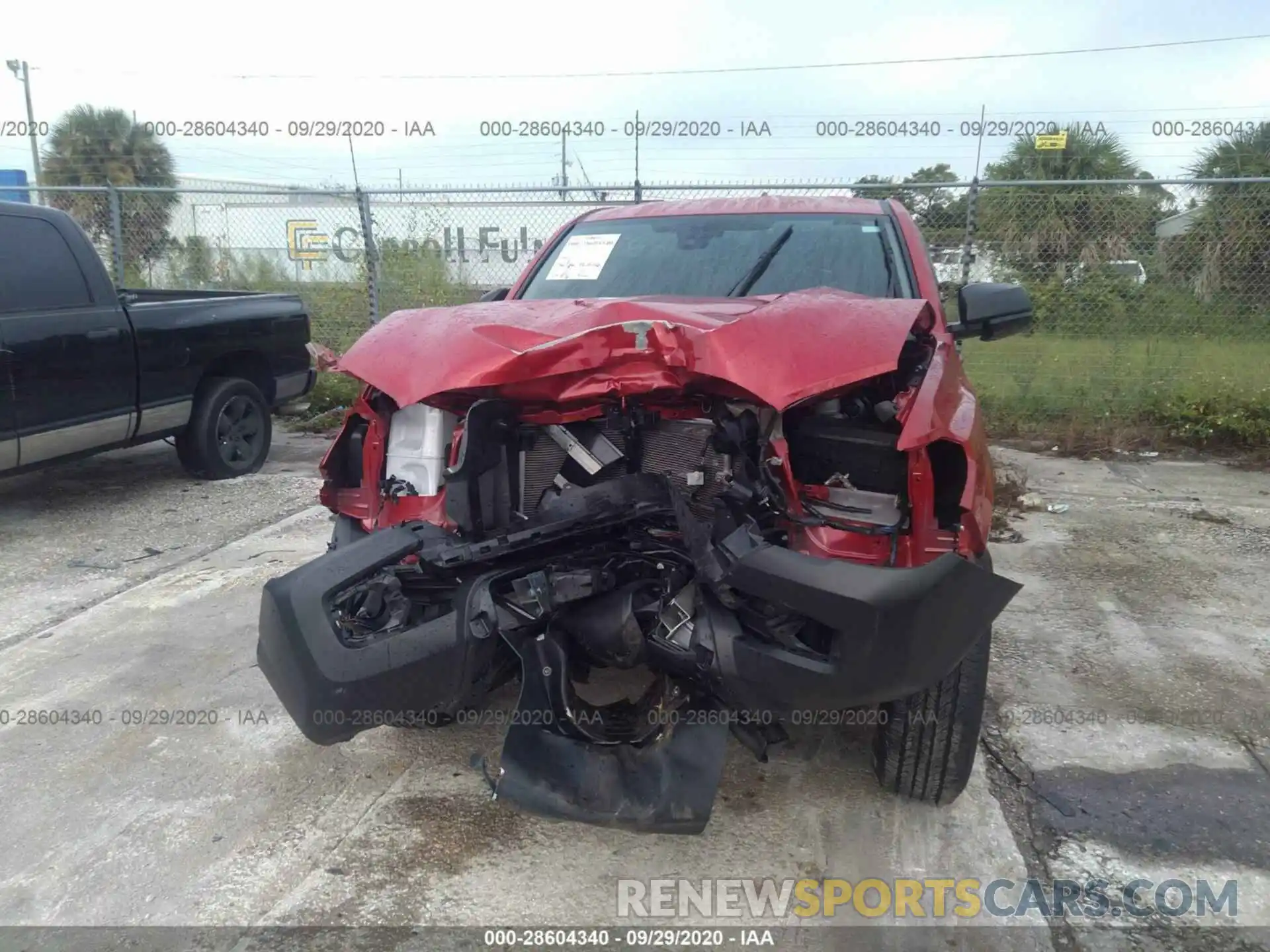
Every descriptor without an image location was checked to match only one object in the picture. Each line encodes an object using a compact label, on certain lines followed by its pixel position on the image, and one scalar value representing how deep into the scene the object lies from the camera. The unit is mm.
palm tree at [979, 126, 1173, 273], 8008
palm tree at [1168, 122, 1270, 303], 7695
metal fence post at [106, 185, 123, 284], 9148
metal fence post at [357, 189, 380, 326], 8672
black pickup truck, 5363
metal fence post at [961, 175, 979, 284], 7918
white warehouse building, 8641
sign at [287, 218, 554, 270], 8750
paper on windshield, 3859
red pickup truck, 2158
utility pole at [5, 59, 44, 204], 28797
